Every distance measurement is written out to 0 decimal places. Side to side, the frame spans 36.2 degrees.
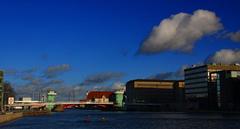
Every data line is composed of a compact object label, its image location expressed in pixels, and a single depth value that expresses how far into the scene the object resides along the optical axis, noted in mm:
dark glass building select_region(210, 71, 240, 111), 157496
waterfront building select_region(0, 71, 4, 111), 133837
